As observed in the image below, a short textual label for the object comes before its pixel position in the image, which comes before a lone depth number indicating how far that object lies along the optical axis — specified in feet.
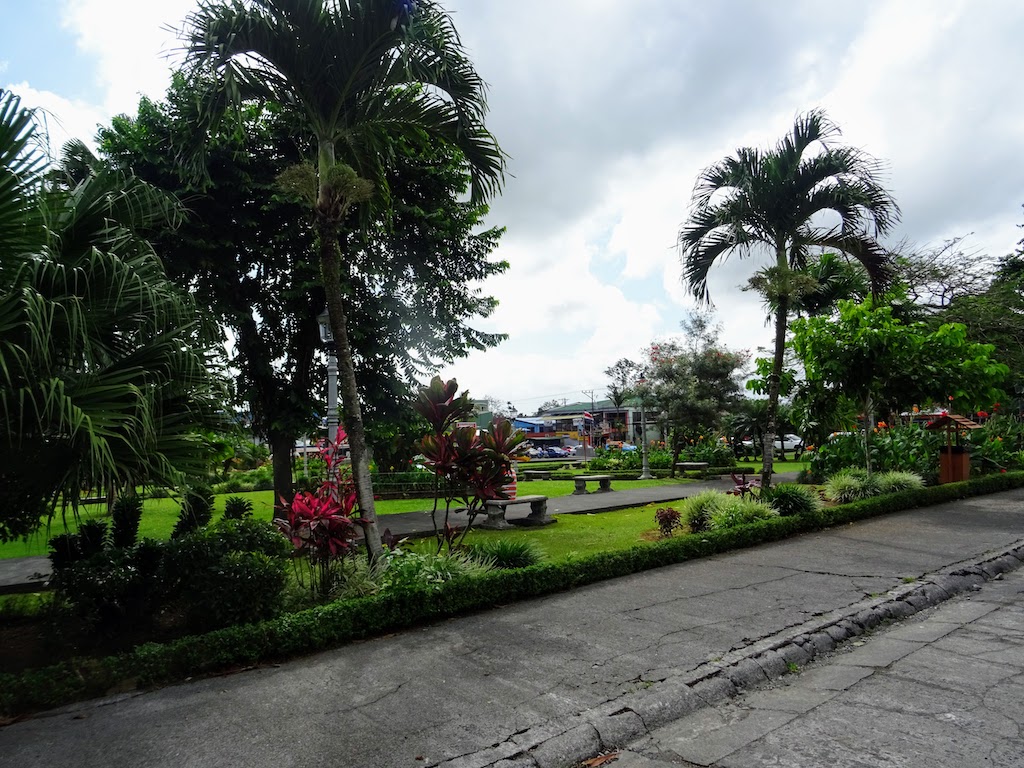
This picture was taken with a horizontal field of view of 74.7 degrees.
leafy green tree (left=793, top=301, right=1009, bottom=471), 41.65
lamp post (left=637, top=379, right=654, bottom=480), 79.92
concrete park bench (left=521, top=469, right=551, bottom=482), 89.93
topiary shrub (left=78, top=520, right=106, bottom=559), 19.84
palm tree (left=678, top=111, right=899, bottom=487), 36.99
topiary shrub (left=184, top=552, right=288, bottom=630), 15.92
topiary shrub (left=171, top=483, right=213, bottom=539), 21.20
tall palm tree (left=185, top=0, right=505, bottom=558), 20.01
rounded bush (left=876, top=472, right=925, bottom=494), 42.50
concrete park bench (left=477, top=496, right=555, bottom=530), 38.99
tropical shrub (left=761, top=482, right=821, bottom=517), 34.55
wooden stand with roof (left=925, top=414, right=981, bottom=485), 50.21
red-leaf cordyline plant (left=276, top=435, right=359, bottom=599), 17.84
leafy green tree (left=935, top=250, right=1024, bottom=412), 65.62
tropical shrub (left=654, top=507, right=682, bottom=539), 30.83
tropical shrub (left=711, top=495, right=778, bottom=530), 31.09
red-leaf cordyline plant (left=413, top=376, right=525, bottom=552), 21.86
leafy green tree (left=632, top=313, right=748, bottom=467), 80.89
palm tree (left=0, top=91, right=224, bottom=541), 12.90
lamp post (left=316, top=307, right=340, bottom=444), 35.19
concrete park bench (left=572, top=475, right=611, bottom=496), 60.18
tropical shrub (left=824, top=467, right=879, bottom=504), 40.73
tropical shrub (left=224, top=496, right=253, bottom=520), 25.43
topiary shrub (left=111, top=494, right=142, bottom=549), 21.14
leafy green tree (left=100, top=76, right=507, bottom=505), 39.17
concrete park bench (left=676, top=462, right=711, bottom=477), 75.00
